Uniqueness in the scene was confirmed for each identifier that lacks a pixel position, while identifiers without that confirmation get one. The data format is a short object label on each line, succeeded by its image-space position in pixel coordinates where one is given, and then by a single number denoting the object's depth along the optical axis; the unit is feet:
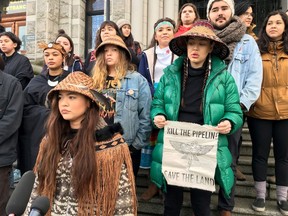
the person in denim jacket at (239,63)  10.20
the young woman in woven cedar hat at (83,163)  6.68
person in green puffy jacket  8.93
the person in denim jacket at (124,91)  10.40
